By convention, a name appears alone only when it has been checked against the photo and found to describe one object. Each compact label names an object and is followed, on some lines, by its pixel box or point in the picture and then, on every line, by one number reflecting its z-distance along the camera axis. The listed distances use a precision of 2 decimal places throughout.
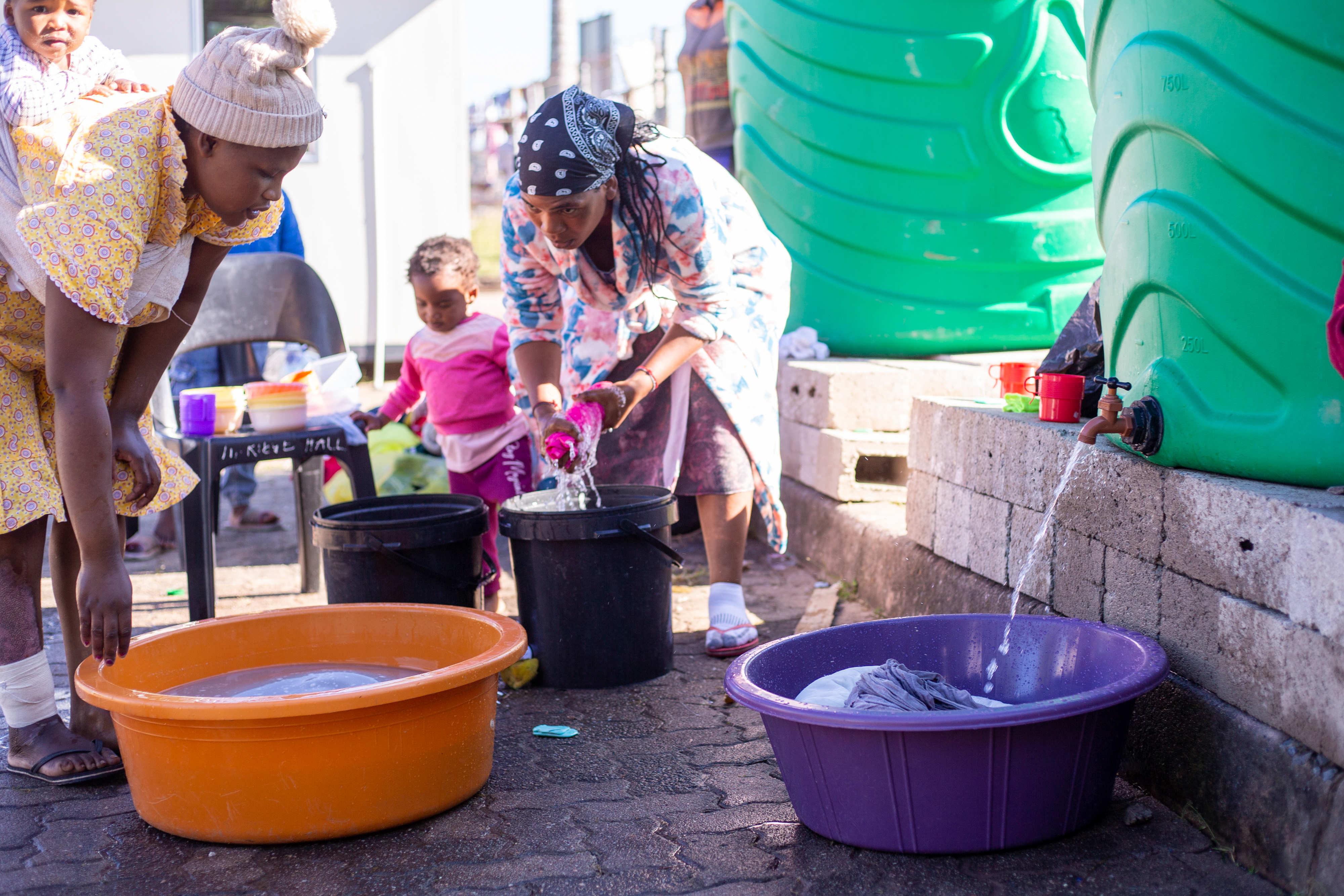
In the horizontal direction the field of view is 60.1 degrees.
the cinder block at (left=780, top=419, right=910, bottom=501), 4.26
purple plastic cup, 3.72
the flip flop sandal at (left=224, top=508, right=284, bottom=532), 5.61
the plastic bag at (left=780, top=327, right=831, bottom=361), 4.74
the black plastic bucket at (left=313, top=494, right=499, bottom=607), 3.22
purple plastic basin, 1.96
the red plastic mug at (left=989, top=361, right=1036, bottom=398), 3.43
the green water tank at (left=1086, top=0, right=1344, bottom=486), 1.98
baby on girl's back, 2.30
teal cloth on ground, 2.84
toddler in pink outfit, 4.07
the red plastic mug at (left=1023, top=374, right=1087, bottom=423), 2.76
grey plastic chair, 4.34
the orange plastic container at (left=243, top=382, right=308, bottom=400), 3.77
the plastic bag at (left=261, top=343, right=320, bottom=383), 4.78
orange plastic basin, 2.13
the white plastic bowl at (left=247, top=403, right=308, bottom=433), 3.77
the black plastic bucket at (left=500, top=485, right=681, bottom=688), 3.09
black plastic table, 3.54
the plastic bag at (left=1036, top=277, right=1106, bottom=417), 3.03
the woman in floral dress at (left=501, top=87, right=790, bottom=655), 3.13
